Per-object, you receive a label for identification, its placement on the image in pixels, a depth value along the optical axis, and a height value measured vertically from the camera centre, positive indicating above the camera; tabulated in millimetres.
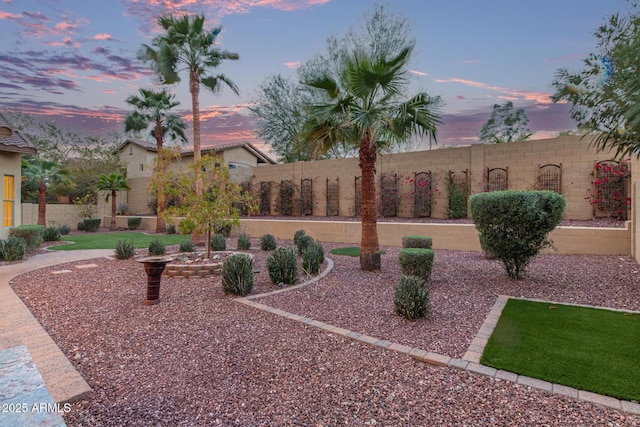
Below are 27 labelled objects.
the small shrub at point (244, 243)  9695 -918
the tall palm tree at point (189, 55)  11576 +6201
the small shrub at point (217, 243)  9469 -885
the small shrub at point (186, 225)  7184 -250
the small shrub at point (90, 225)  18328 -567
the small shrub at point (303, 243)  8508 -820
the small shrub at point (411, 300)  3926 -1125
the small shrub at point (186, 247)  9164 -961
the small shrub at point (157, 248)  8797 -948
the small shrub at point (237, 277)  5121 -1049
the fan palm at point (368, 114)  6070 +2013
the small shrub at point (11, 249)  8375 -906
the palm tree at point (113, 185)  18891 +1845
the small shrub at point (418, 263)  5449 -902
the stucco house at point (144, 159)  22125 +4277
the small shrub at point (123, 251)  8453 -980
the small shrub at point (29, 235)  9797 -593
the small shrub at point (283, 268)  5809 -1022
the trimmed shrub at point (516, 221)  5098 -175
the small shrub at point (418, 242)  7453 -726
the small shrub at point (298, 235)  9344 -688
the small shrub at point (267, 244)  9844 -966
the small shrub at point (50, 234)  13174 -788
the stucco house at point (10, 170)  9680 +1474
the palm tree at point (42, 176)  16656 +2192
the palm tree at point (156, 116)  16094 +5179
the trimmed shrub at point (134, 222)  19062 -439
